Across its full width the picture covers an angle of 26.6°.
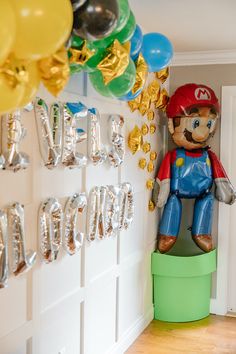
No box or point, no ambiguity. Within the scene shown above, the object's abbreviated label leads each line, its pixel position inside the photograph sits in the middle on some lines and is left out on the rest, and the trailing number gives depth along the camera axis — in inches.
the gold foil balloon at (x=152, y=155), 143.5
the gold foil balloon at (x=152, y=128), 141.8
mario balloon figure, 142.6
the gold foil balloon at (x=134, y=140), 125.9
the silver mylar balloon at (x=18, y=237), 77.9
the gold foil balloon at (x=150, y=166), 141.8
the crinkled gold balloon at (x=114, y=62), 70.5
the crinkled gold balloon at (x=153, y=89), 129.7
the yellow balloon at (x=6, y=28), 40.2
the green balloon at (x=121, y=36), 69.6
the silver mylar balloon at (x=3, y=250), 74.8
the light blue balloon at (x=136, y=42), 80.7
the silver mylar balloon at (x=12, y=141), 75.6
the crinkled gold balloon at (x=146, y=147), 136.7
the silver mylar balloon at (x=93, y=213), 105.0
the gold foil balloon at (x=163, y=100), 140.8
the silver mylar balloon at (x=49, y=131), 85.3
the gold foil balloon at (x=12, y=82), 46.7
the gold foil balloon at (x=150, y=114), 139.9
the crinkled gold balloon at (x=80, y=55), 64.4
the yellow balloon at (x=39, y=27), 44.1
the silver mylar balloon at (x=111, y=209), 113.6
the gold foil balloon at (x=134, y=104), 125.2
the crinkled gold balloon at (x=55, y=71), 52.4
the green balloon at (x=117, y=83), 75.7
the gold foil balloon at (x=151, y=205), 144.2
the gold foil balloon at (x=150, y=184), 142.2
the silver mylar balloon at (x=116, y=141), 113.8
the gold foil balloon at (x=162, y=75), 130.5
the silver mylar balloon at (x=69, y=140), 93.2
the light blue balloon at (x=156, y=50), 89.1
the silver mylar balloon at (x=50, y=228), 87.4
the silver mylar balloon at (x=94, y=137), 103.5
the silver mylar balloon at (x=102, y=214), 108.3
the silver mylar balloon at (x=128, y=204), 122.1
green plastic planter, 143.6
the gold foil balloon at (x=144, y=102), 128.0
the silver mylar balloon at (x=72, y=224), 95.3
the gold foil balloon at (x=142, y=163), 134.1
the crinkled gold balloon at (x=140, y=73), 84.9
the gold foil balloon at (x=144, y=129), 134.9
